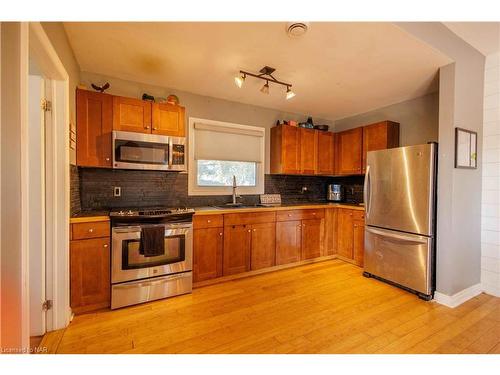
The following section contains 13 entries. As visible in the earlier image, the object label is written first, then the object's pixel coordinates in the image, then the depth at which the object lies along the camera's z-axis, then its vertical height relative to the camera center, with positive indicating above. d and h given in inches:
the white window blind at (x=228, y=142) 135.0 +25.3
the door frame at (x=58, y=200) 74.2 -5.4
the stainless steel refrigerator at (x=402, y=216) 99.1 -13.9
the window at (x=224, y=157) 133.9 +16.2
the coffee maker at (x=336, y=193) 170.2 -5.4
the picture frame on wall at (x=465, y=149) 94.0 +15.5
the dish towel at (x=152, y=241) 94.0 -22.9
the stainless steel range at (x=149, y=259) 90.7 -30.6
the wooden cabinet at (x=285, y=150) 148.9 +22.5
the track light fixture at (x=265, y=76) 98.9 +48.9
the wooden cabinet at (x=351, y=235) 137.6 -29.8
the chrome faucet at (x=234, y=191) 140.9 -4.2
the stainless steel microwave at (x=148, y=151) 100.7 +14.4
